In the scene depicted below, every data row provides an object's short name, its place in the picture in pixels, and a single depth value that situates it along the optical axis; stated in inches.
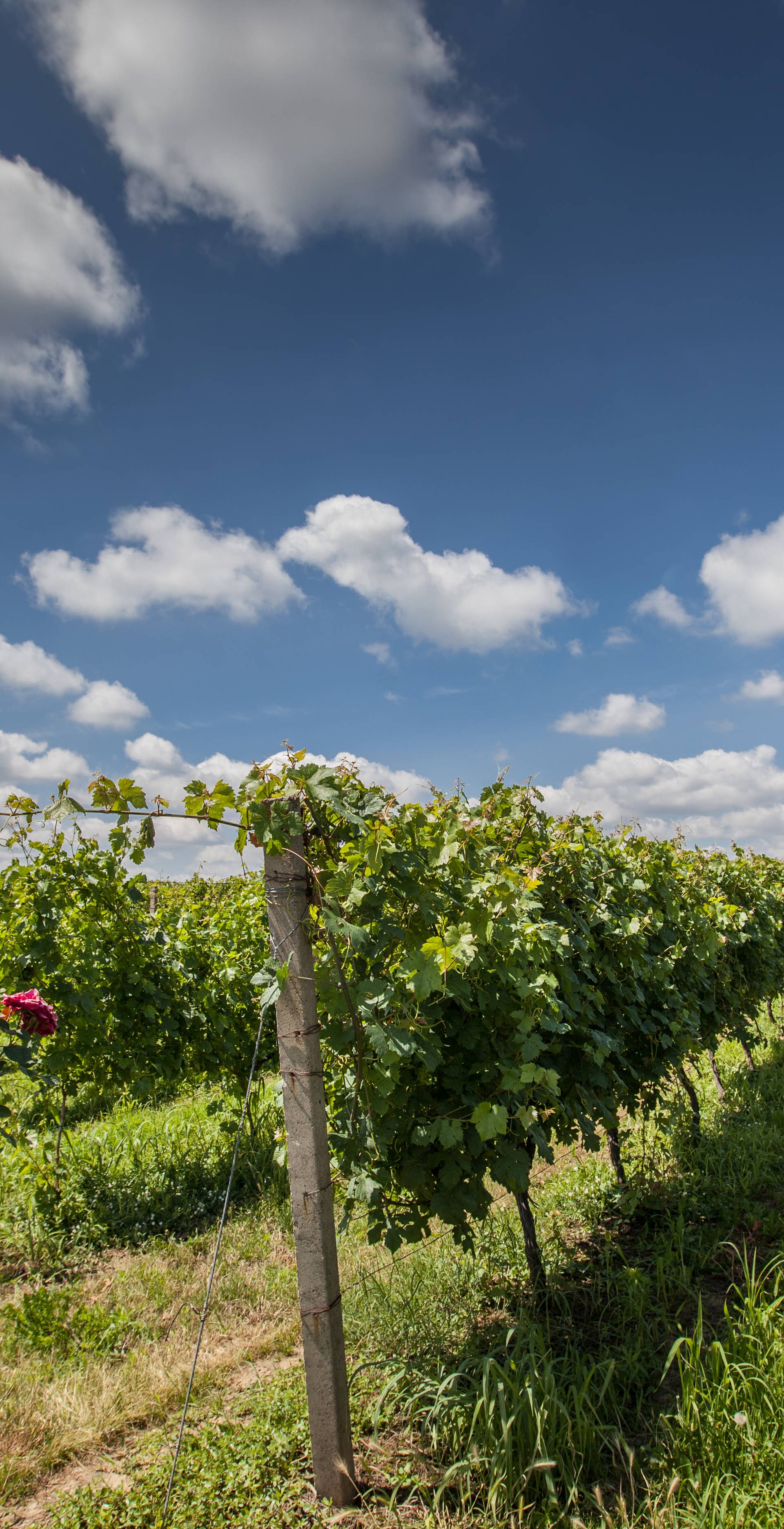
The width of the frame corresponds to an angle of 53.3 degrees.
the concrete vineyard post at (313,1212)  93.7
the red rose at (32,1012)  159.2
